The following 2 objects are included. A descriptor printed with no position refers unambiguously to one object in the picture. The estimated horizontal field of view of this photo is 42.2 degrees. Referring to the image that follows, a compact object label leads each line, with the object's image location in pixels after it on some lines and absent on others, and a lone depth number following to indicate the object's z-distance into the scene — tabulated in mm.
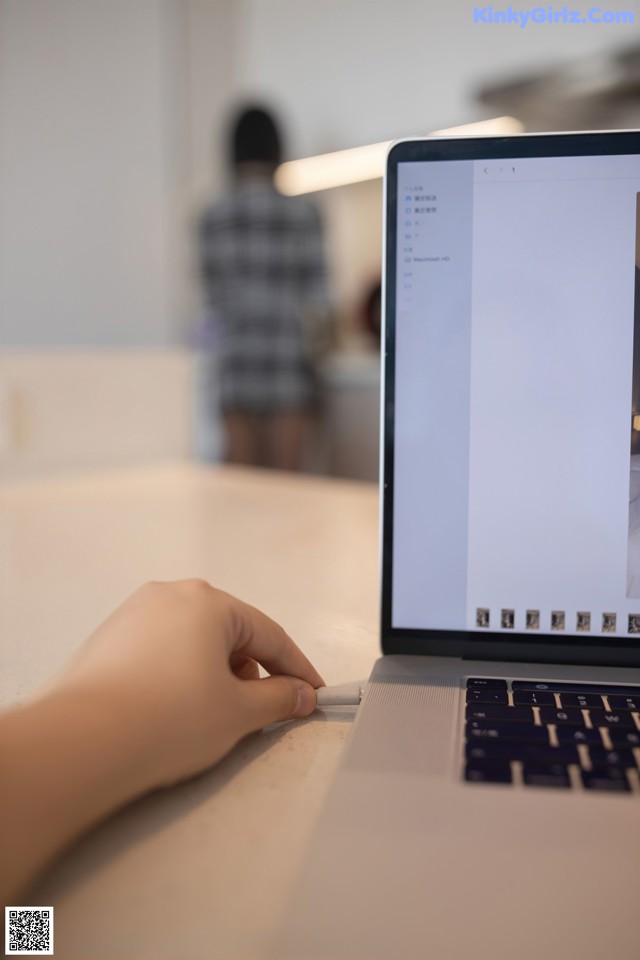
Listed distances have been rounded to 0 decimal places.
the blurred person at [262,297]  2598
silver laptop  421
